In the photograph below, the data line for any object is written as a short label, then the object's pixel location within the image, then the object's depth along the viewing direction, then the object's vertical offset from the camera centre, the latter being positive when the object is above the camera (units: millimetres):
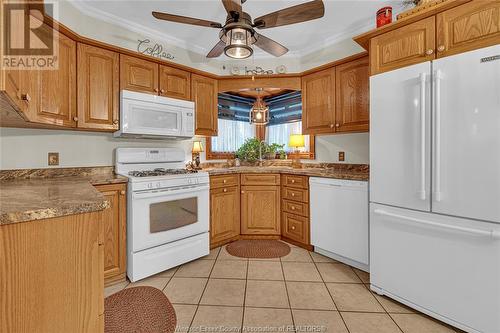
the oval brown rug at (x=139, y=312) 1588 -1068
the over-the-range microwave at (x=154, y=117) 2398 +545
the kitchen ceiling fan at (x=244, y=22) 1668 +1101
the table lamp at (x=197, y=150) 3189 +220
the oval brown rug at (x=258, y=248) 2715 -1004
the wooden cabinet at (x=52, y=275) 837 -416
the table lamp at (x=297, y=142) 3352 +342
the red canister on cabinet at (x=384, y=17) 1890 +1200
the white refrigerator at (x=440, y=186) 1392 -139
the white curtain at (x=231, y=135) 3829 +539
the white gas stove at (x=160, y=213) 2137 -455
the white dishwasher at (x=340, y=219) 2256 -553
